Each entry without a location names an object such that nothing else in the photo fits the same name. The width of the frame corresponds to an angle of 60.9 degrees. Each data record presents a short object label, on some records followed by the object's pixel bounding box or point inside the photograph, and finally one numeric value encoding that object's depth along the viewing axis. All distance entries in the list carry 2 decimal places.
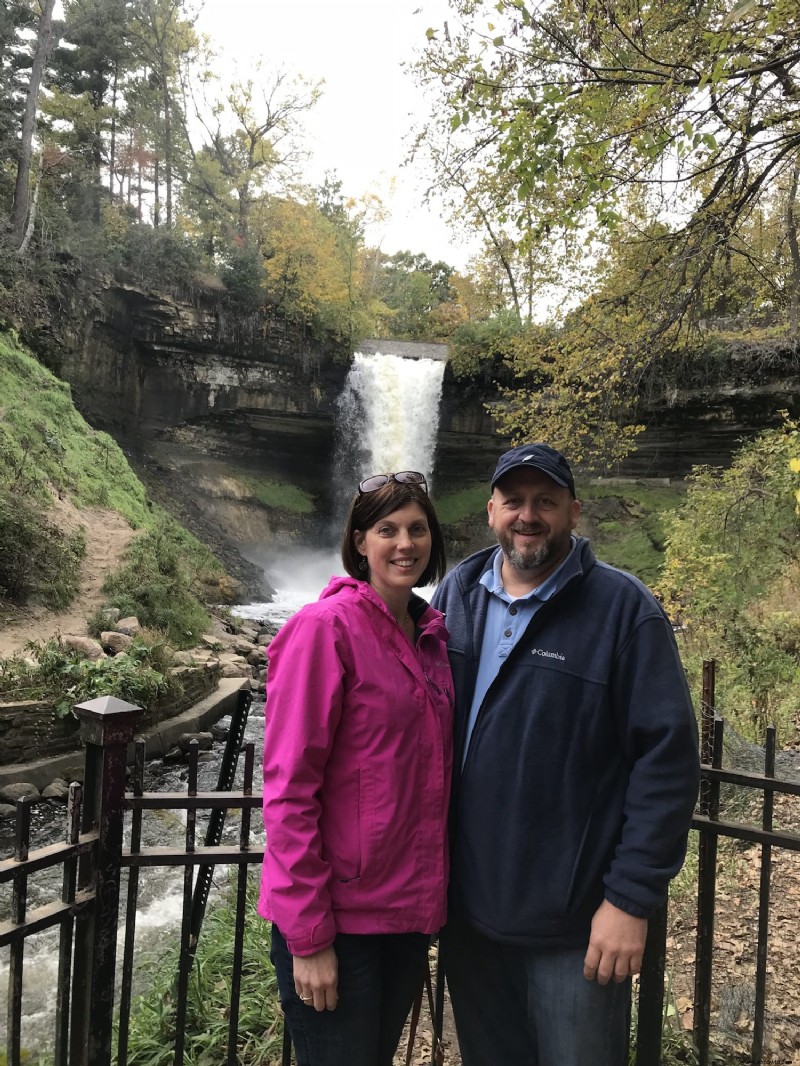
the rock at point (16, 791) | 6.63
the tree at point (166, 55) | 25.21
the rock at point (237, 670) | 10.85
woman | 1.50
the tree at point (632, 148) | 4.11
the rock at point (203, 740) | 8.33
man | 1.56
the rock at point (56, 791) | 6.89
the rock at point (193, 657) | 9.50
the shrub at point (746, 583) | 6.52
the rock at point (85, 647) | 8.47
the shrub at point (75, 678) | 7.39
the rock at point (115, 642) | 9.11
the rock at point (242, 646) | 12.31
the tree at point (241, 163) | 25.64
